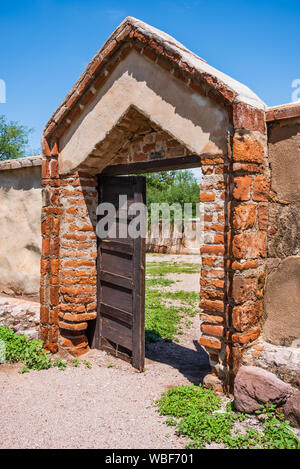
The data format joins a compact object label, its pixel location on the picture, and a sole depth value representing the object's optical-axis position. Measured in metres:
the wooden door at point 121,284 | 4.65
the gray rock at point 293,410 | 3.08
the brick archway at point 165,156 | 3.46
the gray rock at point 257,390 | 3.23
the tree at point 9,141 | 23.23
